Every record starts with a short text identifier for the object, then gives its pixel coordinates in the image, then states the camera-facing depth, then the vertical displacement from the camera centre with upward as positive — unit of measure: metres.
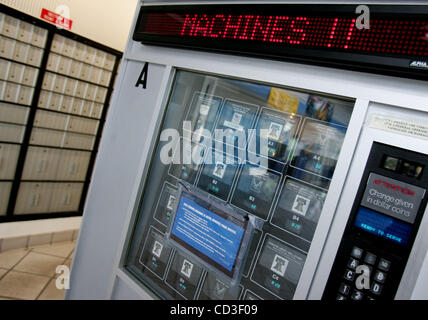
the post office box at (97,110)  3.93 -0.13
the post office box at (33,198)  3.51 -1.31
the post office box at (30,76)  3.24 +0.04
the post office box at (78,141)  3.77 -0.56
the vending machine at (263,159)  0.84 -0.04
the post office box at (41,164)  3.48 -0.89
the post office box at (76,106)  3.71 -0.14
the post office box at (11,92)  3.13 -0.17
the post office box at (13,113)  3.16 -0.38
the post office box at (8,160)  3.24 -0.87
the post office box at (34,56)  3.22 +0.26
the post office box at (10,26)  2.96 +0.45
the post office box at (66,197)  3.84 -1.30
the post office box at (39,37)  3.20 +0.46
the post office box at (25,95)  3.25 -0.16
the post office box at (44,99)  3.42 -0.16
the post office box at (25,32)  3.09 +0.46
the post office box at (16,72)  3.12 +0.04
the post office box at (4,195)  3.34 -1.27
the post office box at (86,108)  3.82 -0.14
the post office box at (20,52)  3.11 +0.25
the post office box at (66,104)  3.62 -0.14
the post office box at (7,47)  2.99 +0.25
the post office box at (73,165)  3.80 -0.88
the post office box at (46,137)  3.46 -0.57
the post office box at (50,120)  3.45 -0.37
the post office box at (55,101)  3.51 -0.15
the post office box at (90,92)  3.80 +0.07
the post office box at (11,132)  3.20 -0.58
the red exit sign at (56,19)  3.22 +0.71
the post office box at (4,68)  3.05 +0.04
